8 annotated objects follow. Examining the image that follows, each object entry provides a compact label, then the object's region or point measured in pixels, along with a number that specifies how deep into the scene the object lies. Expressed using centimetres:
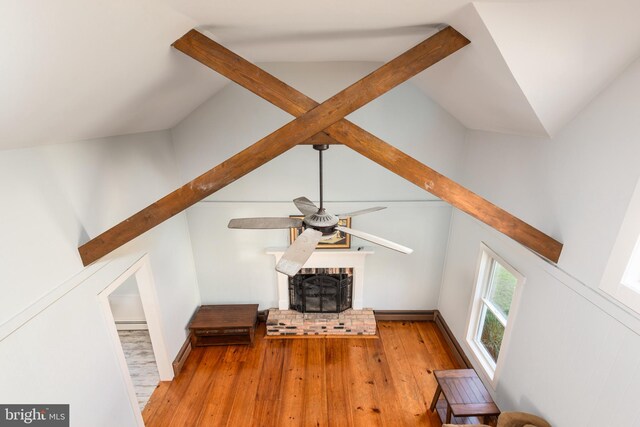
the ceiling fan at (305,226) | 175
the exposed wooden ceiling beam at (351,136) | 209
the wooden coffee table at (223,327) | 430
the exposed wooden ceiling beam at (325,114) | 204
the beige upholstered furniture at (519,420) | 253
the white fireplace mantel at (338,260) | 438
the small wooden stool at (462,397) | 293
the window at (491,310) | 331
